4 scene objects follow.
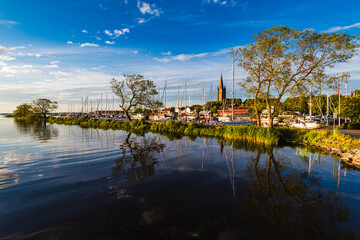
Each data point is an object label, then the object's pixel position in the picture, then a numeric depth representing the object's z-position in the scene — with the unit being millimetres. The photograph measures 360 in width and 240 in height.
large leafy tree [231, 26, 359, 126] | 20141
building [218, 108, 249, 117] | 125344
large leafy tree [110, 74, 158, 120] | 46062
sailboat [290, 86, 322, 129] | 29922
